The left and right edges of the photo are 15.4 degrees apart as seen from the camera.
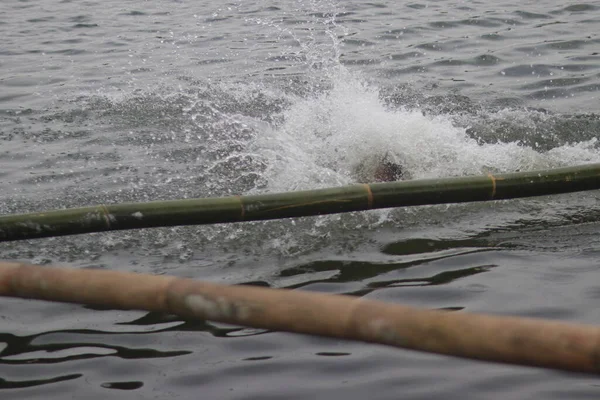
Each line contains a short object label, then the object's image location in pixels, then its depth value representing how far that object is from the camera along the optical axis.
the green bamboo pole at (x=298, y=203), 6.68
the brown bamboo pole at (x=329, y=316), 5.09
